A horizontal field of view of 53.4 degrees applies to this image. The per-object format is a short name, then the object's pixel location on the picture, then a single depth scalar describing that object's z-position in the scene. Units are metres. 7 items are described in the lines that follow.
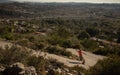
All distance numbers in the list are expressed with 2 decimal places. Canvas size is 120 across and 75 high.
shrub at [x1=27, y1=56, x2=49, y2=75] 7.80
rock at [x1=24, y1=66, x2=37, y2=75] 6.29
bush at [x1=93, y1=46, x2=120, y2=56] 17.72
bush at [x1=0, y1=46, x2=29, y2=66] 8.06
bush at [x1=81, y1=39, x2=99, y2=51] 21.38
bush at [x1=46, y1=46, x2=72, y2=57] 14.34
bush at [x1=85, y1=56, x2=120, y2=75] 7.63
